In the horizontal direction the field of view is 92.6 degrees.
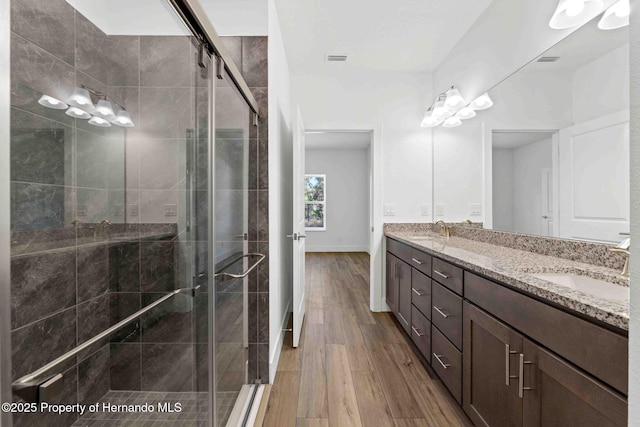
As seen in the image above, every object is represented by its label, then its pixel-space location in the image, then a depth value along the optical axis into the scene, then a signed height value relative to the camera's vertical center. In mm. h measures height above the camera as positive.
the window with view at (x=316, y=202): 7805 +256
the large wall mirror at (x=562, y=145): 1416 +405
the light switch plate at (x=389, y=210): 3391 +20
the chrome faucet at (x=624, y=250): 1248 -163
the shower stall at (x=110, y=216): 516 -7
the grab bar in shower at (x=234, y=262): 1405 -292
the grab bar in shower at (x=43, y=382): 487 -288
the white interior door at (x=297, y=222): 2525 -85
